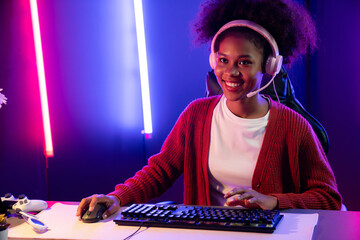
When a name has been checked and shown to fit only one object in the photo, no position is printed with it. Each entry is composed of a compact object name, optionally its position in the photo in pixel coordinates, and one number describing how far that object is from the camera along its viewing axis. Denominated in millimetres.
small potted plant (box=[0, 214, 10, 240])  1014
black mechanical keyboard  1087
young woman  1541
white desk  1053
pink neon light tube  2678
